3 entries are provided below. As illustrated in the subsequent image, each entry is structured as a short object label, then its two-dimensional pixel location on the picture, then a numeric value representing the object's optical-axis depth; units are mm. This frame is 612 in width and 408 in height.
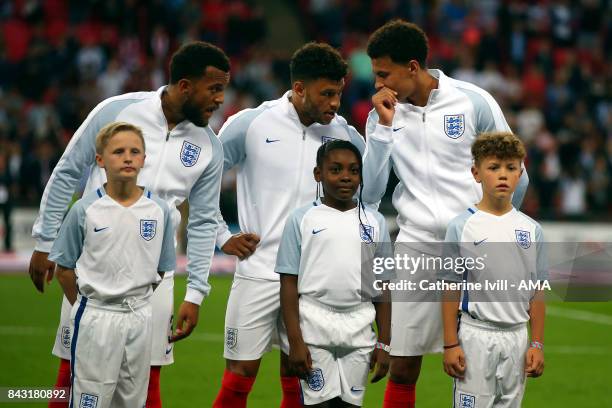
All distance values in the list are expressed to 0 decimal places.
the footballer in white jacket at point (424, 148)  12727
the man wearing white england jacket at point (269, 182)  12719
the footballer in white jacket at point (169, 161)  12187
